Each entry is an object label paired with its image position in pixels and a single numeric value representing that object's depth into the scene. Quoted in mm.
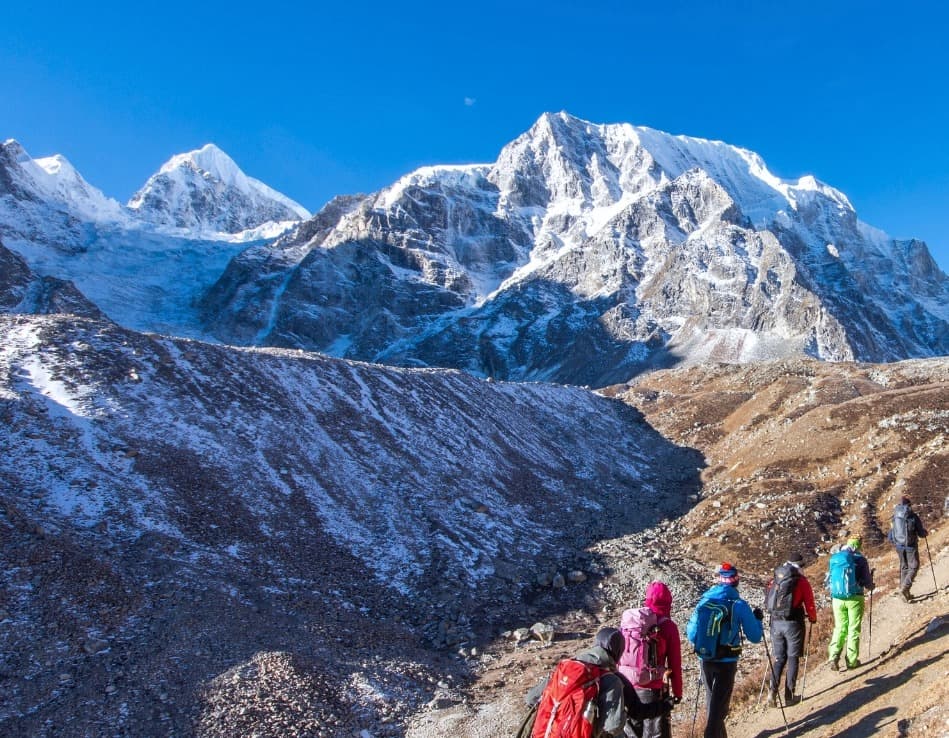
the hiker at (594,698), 6980
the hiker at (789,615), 10914
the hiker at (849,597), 11852
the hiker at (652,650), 8523
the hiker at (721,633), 9258
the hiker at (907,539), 15312
